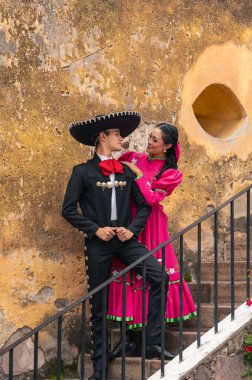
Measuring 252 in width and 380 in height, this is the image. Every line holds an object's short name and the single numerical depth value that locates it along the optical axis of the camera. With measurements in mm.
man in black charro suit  8149
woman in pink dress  8410
